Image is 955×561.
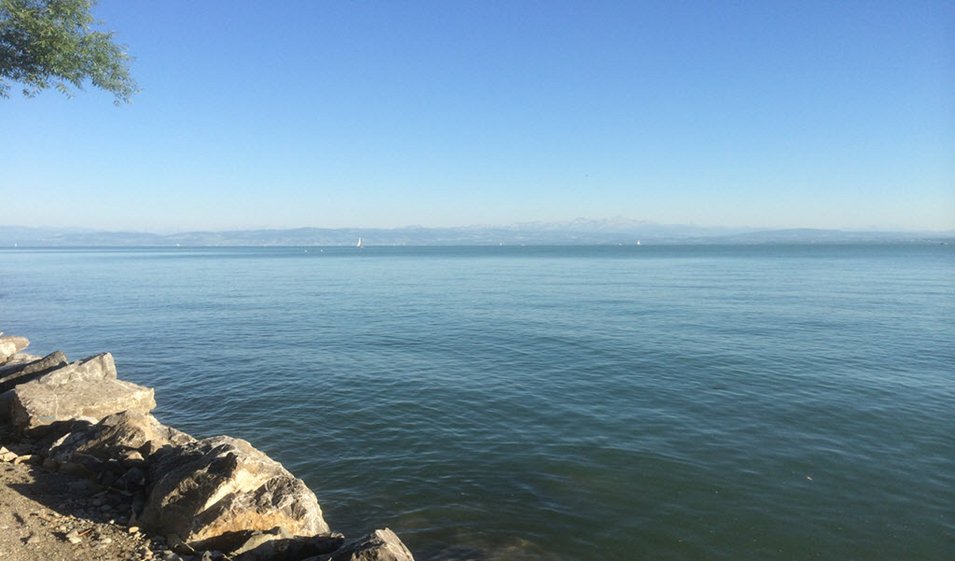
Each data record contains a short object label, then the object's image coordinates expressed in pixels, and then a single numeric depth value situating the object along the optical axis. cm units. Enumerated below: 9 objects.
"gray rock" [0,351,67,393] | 1895
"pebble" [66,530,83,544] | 938
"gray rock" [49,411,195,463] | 1281
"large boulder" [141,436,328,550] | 989
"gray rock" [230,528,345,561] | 946
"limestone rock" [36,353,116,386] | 1700
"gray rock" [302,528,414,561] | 845
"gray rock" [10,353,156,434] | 1521
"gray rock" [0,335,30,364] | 2464
